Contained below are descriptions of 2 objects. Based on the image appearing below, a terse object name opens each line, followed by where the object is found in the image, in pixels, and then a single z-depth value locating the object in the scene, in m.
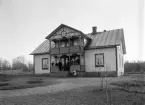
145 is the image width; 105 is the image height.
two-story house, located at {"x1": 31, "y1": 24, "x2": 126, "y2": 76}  20.33
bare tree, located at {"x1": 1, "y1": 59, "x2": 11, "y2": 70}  40.12
